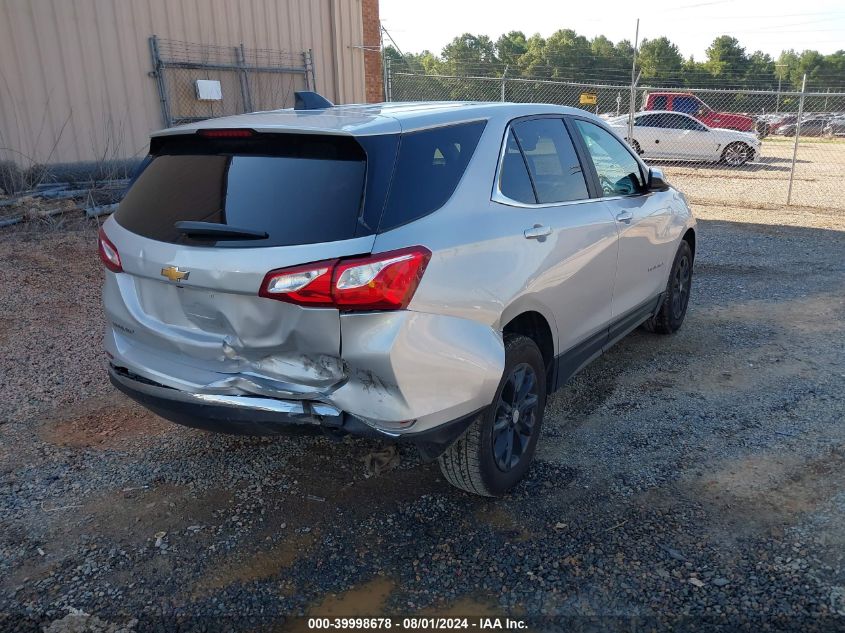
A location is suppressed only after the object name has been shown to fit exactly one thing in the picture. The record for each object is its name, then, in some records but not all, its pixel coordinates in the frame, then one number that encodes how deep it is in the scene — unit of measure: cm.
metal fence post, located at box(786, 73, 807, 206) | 1228
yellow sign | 2178
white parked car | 1877
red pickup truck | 2244
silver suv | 259
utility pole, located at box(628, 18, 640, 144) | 1385
